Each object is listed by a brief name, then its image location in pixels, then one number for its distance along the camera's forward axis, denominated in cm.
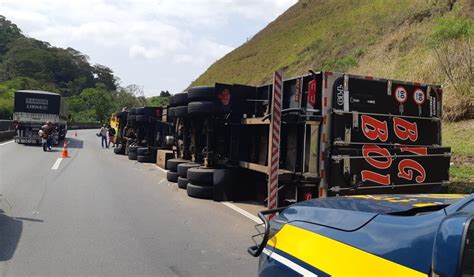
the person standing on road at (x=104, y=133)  3141
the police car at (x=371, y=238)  174
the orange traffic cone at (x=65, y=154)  2146
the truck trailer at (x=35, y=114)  2914
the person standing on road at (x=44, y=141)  2487
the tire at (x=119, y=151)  2628
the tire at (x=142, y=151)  2089
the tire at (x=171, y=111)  1297
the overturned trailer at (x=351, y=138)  791
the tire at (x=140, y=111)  2119
